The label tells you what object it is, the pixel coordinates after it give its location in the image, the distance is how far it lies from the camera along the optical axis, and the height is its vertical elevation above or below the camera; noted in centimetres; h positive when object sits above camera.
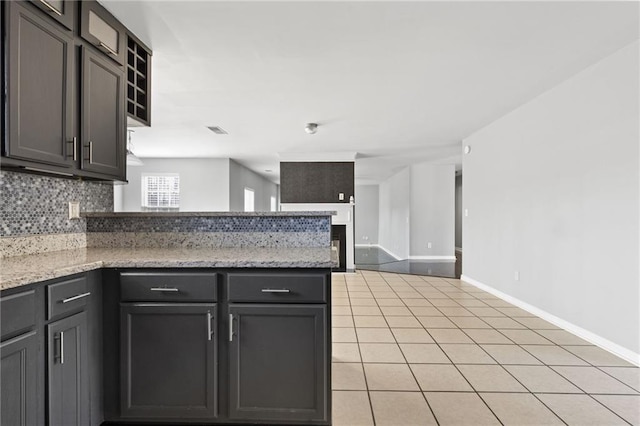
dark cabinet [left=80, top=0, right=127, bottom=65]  189 +105
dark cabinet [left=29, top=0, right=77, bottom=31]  160 +96
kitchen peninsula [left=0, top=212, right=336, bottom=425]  173 -62
